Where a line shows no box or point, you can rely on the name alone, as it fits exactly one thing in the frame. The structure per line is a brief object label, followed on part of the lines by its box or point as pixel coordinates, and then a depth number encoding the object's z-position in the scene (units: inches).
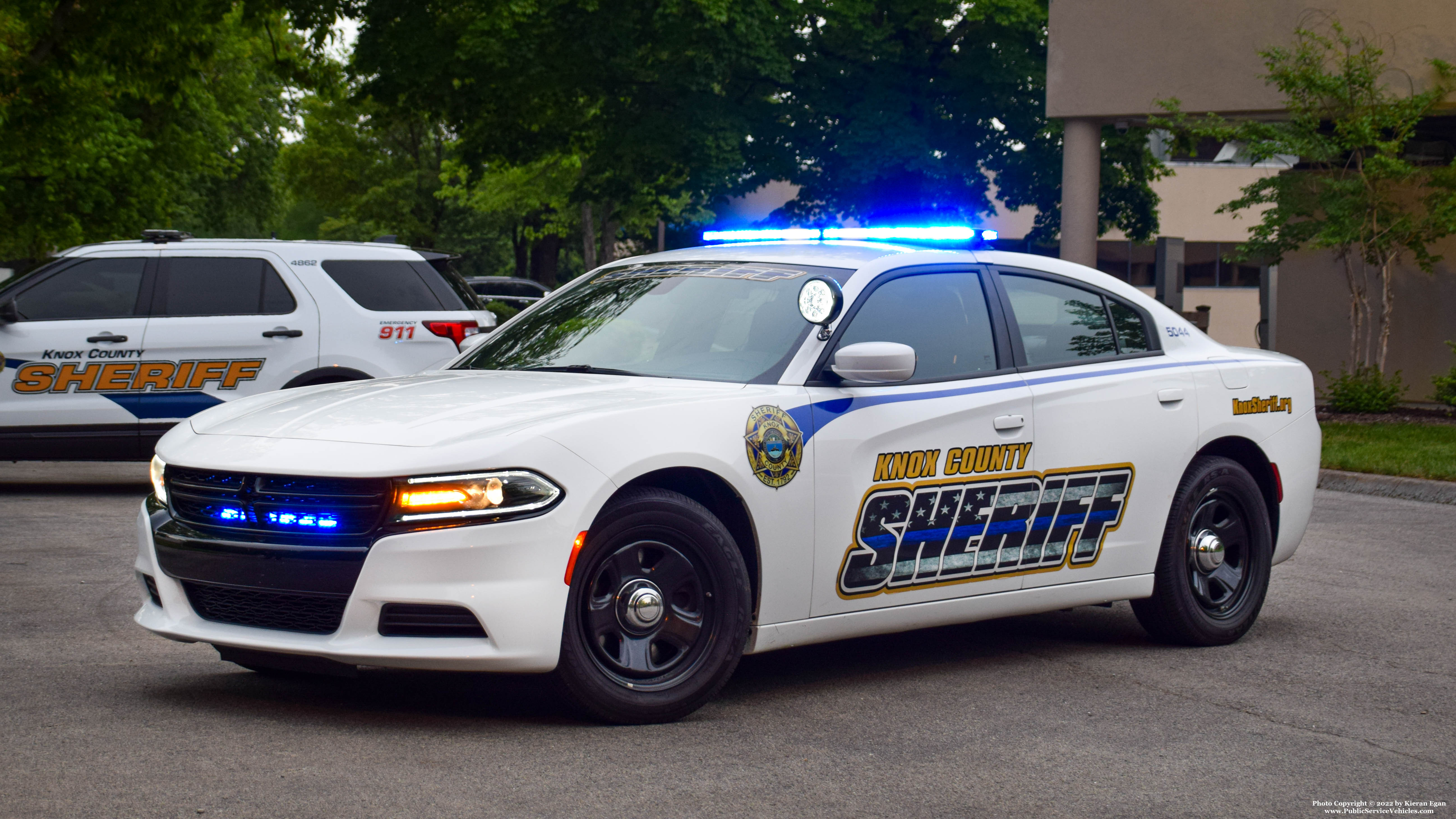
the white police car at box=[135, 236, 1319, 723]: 188.5
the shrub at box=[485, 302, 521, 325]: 1259.8
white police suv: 457.1
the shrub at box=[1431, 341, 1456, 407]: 713.6
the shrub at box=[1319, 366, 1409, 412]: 733.9
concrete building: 764.6
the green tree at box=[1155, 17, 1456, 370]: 738.8
